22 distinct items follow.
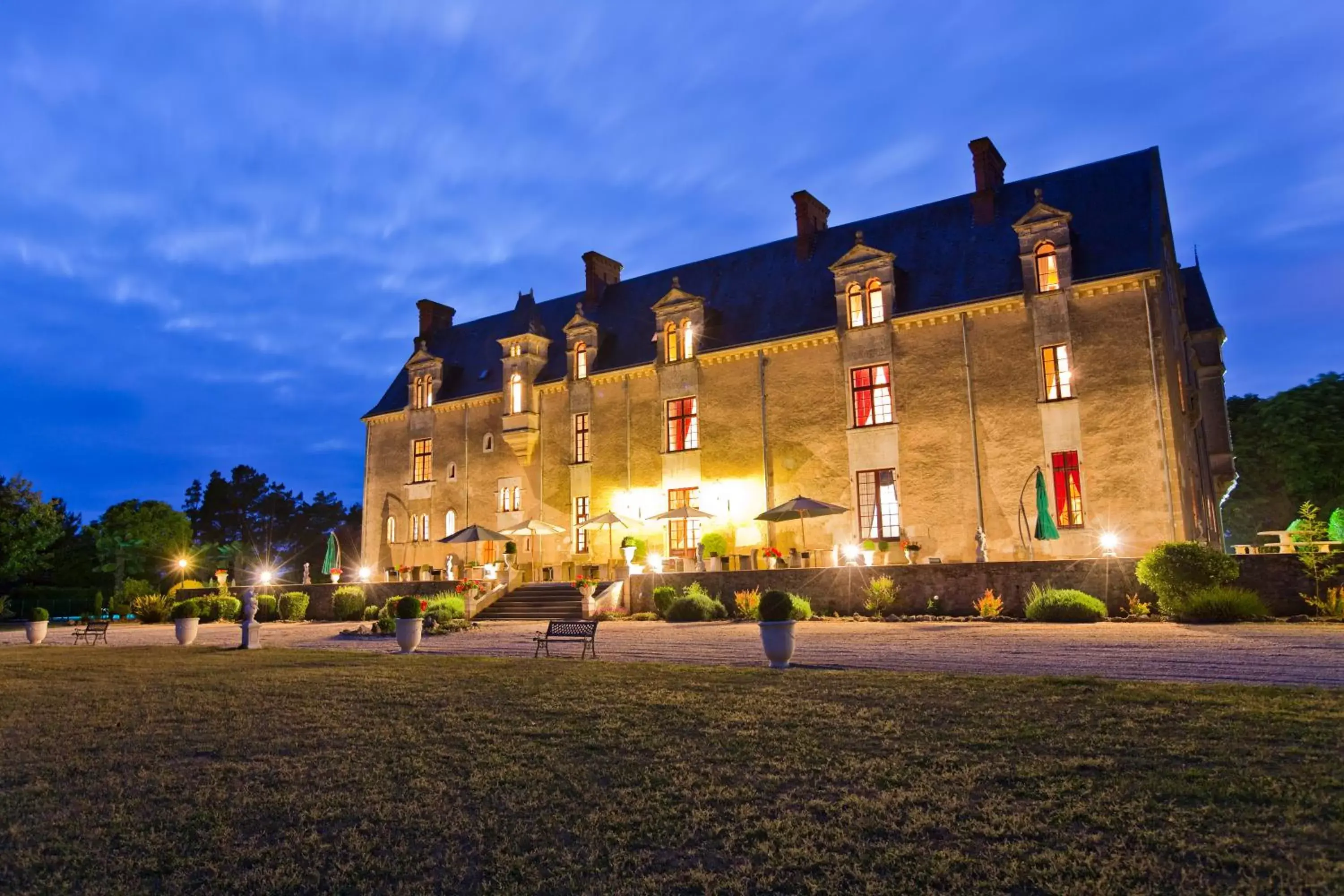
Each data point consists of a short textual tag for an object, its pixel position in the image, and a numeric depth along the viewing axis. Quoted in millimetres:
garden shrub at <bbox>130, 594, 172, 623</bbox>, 31344
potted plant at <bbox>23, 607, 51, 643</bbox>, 22531
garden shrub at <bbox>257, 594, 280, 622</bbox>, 30766
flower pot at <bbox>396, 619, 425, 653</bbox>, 16391
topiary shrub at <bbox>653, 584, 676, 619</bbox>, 23859
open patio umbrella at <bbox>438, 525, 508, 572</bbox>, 30578
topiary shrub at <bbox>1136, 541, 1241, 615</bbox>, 17375
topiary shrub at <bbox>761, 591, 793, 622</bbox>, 11820
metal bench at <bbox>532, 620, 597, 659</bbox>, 14523
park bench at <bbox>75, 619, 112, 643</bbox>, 21797
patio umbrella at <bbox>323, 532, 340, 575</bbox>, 35062
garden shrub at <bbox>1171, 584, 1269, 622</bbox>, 16750
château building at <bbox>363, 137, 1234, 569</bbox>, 23078
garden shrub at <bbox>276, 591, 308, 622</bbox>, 30609
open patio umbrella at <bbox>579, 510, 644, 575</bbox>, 28750
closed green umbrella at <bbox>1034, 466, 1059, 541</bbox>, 22172
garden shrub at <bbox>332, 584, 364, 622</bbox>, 29312
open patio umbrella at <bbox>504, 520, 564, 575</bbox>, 30328
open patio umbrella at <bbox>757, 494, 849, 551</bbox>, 24359
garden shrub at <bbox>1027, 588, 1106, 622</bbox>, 18172
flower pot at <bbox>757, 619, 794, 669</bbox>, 11586
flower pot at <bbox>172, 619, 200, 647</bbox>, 20750
